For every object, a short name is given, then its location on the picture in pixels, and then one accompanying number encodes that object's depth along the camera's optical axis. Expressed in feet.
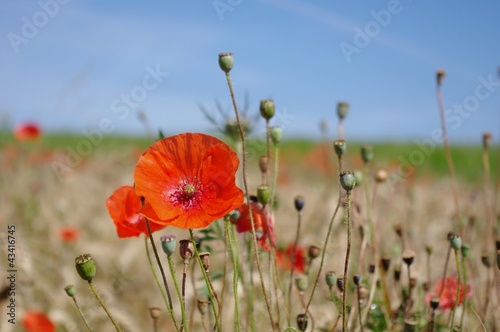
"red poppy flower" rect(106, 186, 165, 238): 2.72
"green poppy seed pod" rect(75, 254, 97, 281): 2.52
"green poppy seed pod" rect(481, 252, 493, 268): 3.10
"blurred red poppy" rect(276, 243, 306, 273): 3.50
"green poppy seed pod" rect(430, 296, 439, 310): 2.78
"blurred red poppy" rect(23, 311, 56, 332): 3.78
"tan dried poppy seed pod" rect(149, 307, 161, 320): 2.80
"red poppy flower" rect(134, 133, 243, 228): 2.54
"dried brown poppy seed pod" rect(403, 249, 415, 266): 2.86
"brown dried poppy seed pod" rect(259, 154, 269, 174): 2.90
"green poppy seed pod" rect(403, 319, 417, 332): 2.84
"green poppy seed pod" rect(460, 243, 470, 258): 2.88
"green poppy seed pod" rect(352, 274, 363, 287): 2.74
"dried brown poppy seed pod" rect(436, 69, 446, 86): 3.39
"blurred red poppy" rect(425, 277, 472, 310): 3.19
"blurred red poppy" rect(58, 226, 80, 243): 5.40
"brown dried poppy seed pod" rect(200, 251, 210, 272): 2.58
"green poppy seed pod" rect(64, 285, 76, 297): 2.71
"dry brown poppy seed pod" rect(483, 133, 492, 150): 3.62
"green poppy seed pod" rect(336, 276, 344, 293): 2.70
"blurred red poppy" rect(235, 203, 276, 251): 2.78
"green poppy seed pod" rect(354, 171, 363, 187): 3.18
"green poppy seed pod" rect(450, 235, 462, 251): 2.77
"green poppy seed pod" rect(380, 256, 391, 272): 3.02
